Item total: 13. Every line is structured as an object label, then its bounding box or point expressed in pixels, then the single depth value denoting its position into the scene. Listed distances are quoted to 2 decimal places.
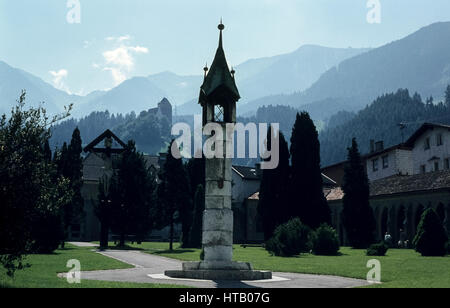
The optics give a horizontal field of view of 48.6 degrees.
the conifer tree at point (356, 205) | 49.94
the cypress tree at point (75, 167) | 54.12
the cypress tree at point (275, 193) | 52.27
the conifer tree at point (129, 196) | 50.19
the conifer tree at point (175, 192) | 51.00
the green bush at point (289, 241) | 37.19
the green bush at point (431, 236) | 34.69
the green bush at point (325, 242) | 38.41
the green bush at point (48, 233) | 35.54
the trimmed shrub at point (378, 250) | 35.72
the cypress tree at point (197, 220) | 47.06
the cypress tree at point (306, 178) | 50.06
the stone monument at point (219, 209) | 19.59
